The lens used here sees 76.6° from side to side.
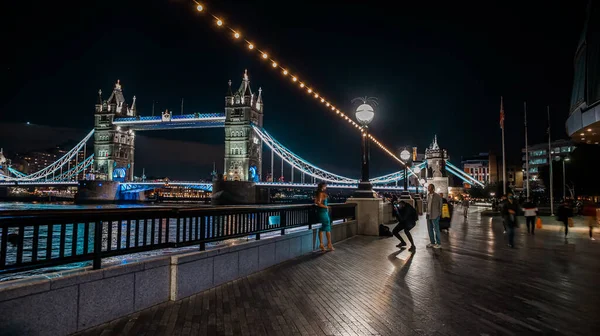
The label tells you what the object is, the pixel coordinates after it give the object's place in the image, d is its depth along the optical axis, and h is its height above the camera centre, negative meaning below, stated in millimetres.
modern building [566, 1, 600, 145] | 11875 +3541
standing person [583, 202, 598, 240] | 14136 -871
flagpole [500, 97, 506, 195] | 32041 +7162
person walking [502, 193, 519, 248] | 11352 -804
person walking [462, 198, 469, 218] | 26119 -1114
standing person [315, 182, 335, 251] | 9977 -628
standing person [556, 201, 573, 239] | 14439 -880
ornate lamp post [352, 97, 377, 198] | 14023 +1911
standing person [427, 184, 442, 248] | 10875 -668
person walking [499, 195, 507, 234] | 12405 -492
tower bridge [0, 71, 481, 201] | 78062 +9317
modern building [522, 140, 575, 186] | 102375 +10719
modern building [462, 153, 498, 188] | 146375 +8286
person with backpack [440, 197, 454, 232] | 15312 -1152
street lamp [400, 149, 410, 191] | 21281 +1866
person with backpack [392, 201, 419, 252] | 10789 -819
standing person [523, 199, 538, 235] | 15752 -917
